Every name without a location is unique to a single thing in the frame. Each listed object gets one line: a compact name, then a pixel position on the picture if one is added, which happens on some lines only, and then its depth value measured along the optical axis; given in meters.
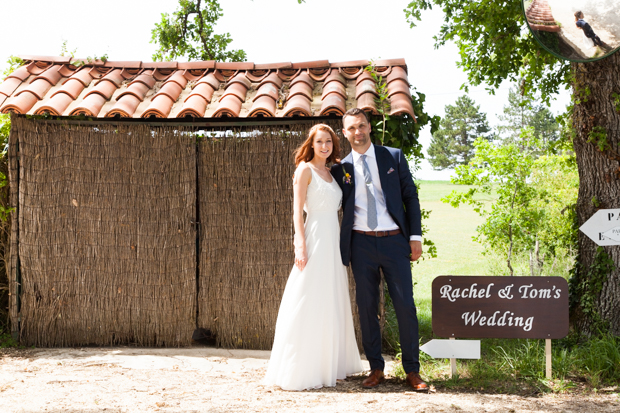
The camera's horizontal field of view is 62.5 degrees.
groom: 3.97
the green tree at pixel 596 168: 4.84
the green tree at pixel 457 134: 40.34
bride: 4.00
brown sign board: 4.23
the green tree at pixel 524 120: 33.41
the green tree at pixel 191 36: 11.09
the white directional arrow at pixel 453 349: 4.20
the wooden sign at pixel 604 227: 4.71
